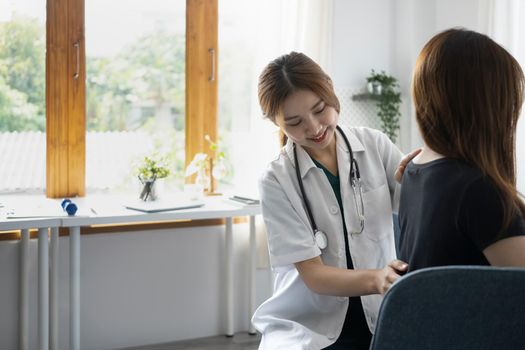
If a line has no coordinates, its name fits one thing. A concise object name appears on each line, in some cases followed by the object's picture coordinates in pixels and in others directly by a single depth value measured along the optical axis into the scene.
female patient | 0.97
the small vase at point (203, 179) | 3.26
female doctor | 1.50
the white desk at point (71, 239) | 2.54
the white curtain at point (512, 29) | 3.07
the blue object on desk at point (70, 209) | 2.53
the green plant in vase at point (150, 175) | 2.97
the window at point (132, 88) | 3.19
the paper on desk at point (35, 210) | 2.50
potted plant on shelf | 3.65
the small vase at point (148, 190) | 2.96
